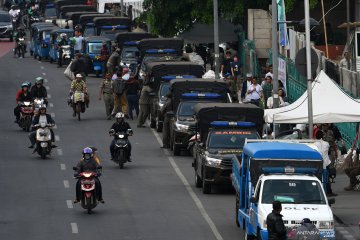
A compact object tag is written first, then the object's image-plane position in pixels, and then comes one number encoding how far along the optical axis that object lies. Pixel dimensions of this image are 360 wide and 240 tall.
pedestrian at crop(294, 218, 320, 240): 26.45
